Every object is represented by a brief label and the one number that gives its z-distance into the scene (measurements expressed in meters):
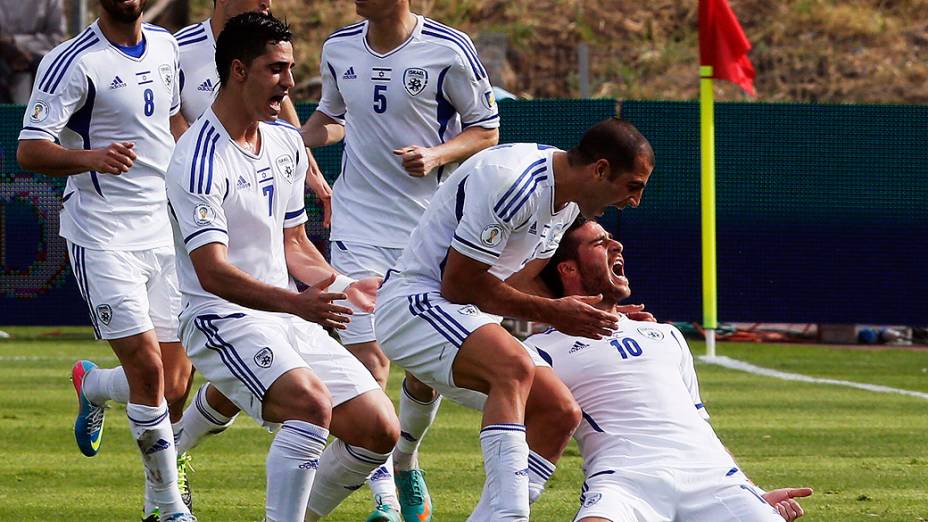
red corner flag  29.20
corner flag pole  28.95
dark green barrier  31.52
